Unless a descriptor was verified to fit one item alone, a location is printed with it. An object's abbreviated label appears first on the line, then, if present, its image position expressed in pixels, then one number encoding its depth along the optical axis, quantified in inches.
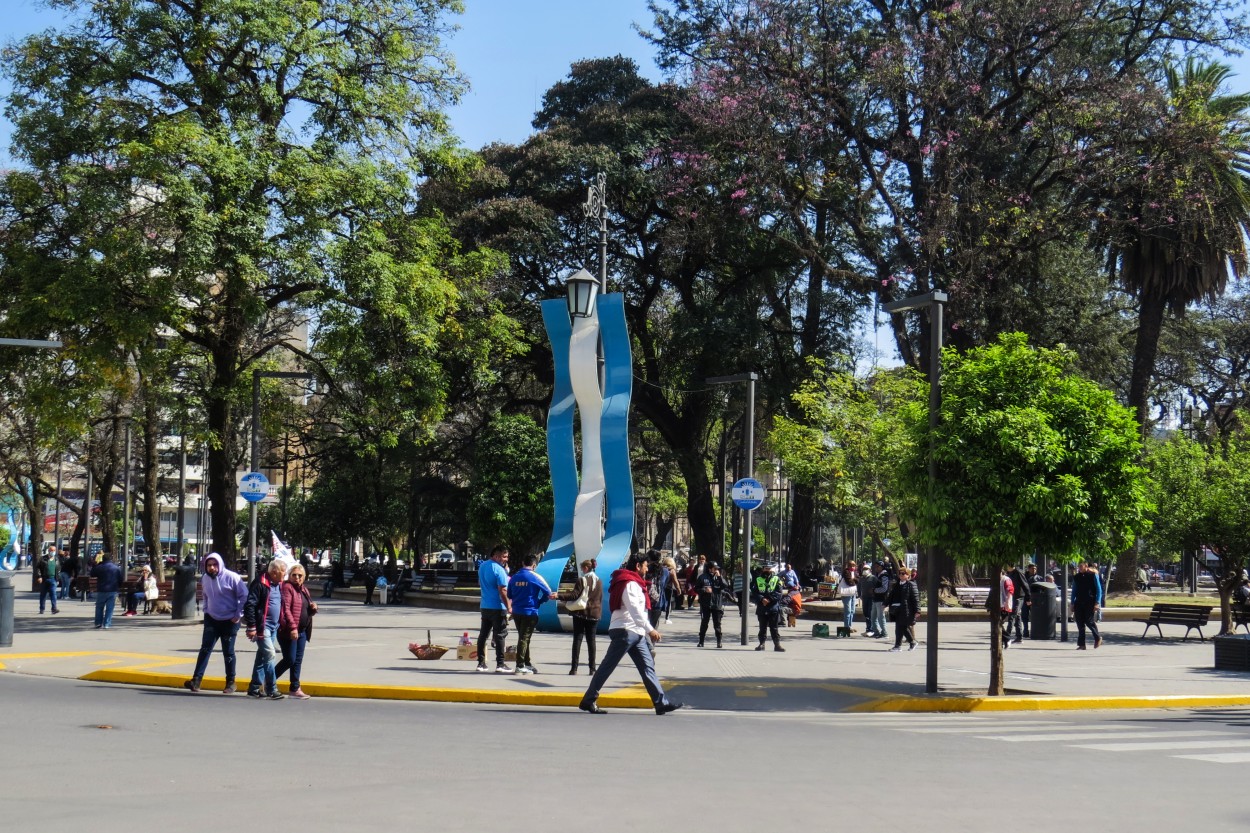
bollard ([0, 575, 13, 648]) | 863.7
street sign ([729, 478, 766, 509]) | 883.4
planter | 823.1
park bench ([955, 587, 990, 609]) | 1381.6
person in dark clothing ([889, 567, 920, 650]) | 916.6
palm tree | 1253.1
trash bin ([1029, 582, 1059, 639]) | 1037.8
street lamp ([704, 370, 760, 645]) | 911.0
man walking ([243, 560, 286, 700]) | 589.9
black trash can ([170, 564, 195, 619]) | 1136.2
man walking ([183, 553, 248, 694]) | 616.4
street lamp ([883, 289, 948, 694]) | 652.1
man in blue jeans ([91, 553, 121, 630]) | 1056.2
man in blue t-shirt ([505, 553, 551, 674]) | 690.2
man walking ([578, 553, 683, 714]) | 551.5
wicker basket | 765.9
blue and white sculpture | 959.0
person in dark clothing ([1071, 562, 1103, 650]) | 949.8
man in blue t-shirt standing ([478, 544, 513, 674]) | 698.8
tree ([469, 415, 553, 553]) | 1478.8
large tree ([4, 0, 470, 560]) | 985.5
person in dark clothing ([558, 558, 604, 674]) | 685.3
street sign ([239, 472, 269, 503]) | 893.8
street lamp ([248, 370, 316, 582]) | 901.9
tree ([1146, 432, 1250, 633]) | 1035.3
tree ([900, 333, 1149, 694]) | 619.5
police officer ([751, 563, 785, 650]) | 887.7
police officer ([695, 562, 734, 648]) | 935.0
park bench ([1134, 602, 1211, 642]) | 1072.8
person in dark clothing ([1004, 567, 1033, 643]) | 980.6
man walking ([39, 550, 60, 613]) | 1299.2
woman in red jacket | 590.8
